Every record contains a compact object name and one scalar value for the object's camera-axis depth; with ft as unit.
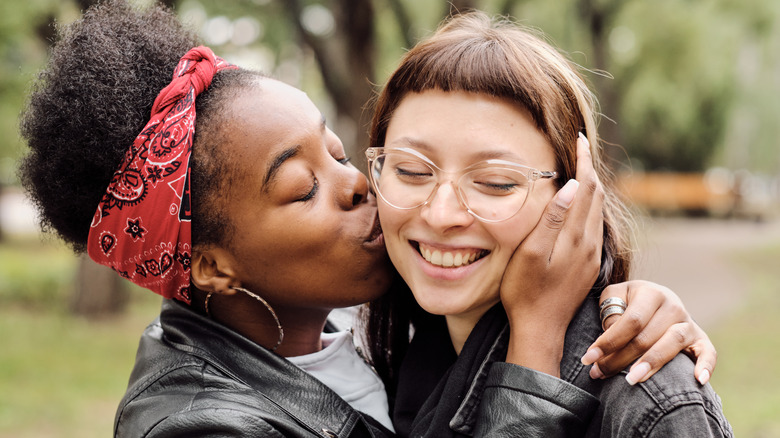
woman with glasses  6.37
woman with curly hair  7.21
